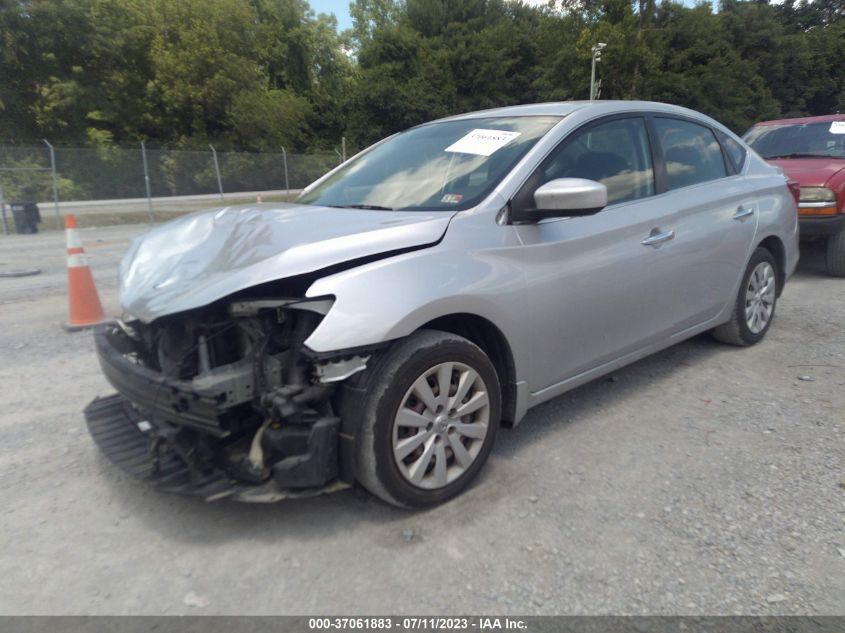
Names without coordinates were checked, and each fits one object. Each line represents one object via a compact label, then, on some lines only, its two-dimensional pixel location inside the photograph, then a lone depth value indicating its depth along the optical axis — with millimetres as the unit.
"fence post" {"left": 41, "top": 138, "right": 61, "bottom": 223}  17962
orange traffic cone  5348
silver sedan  2373
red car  6789
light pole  31328
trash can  15602
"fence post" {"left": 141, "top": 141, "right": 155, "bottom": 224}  20056
